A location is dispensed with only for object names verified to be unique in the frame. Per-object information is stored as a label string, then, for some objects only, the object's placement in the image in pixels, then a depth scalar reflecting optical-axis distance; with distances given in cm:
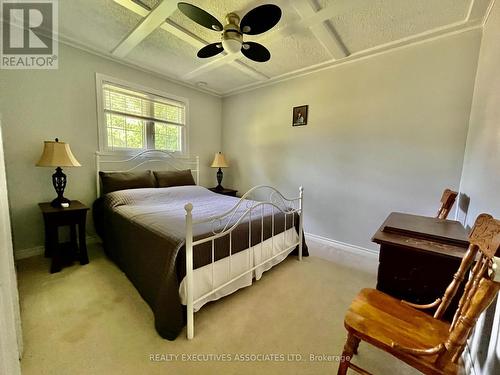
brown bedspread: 147
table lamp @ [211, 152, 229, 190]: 400
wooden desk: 116
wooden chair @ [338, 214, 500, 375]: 75
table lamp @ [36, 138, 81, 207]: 229
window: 299
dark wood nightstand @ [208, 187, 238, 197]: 401
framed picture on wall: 323
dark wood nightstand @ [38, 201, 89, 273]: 221
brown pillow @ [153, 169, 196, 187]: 334
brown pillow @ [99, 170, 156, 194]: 286
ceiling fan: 160
